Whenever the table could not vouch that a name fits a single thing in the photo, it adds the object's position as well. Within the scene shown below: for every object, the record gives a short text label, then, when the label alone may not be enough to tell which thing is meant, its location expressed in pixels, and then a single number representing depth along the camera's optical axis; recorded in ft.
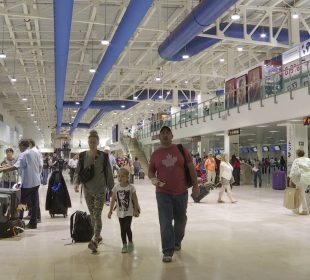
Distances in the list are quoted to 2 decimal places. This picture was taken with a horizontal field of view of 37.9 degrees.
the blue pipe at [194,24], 37.71
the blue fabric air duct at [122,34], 36.64
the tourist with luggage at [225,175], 43.75
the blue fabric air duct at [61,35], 36.29
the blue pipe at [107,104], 123.75
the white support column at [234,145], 78.69
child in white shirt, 20.07
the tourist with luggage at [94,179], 19.83
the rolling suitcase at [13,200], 24.66
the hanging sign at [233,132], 69.32
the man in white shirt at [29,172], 26.07
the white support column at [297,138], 59.60
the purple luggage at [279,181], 65.52
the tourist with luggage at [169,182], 18.26
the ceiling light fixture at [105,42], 54.11
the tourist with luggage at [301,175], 33.40
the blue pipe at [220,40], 61.46
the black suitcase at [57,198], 32.42
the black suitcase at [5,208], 23.56
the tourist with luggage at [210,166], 59.47
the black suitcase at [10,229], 23.85
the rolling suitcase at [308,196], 36.18
